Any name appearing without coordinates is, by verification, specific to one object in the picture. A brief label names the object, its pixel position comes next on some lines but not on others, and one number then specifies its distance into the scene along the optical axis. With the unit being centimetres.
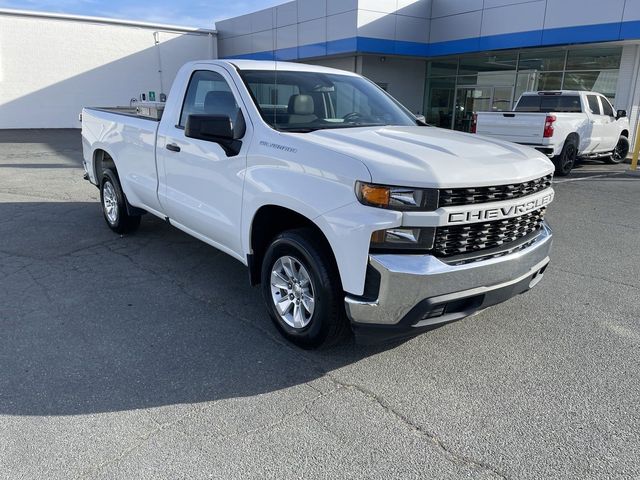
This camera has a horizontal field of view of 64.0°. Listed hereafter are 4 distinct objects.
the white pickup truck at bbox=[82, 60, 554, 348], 296
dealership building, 1700
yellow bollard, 1348
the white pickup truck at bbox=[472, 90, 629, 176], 1152
